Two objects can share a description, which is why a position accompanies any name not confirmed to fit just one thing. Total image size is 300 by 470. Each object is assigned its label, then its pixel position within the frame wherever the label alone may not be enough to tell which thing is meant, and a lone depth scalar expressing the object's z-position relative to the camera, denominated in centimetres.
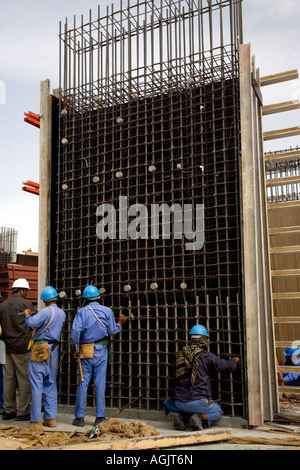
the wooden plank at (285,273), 718
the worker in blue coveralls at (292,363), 830
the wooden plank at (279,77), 723
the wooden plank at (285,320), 719
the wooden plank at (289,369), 695
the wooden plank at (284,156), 754
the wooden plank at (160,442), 505
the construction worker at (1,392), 794
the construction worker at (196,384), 615
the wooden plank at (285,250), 724
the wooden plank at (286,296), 722
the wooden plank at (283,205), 753
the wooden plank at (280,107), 736
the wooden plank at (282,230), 733
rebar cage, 688
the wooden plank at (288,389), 700
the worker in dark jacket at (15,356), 728
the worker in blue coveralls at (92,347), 664
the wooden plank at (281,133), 768
